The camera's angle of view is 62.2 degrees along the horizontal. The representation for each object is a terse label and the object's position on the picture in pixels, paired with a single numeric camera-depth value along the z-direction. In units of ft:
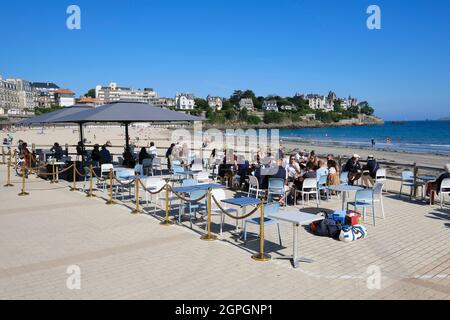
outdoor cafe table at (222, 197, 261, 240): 23.11
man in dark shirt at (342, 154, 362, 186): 39.29
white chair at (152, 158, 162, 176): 49.28
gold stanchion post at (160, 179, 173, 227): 26.89
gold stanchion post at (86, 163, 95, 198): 36.81
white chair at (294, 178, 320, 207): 31.91
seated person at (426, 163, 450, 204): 32.22
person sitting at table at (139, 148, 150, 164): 51.07
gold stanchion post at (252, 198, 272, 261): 19.90
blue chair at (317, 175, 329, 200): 33.52
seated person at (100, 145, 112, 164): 49.39
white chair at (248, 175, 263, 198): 32.07
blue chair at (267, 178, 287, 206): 31.12
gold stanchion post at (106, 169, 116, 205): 33.54
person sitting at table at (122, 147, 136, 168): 51.37
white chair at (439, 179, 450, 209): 31.56
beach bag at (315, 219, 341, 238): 24.04
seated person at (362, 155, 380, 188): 39.22
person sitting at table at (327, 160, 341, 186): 33.81
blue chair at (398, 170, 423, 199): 37.32
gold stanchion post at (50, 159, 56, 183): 45.16
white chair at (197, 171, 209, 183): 36.40
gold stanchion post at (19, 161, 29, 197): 38.44
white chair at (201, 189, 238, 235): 26.04
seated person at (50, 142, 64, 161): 55.06
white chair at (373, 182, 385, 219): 27.40
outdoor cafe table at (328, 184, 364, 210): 27.58
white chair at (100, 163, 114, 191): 39.82
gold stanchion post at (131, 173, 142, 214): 30.22
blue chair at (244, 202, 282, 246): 21.55
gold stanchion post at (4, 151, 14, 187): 44.39
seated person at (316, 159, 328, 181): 34.28
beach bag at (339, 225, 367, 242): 23.27
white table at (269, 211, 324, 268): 19.04
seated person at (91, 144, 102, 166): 50.91
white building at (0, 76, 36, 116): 490.08
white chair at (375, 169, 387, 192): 38.00
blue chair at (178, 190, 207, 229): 26.32
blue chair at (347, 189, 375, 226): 26.99
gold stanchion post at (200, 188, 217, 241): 23.56
